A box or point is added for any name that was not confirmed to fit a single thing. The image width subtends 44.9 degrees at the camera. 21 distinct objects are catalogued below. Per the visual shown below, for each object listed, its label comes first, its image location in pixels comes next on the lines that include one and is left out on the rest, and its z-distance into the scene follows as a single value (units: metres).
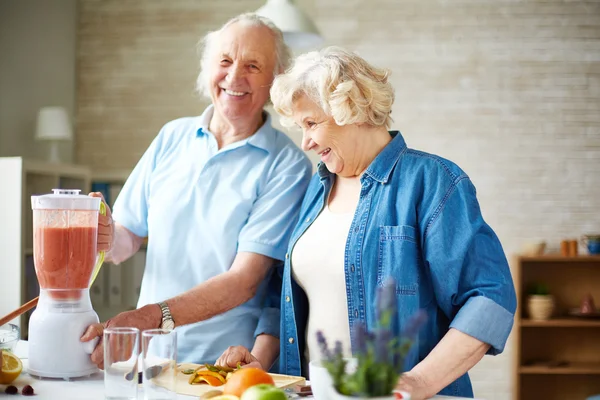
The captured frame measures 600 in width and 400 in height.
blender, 1.59
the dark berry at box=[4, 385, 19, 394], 1.46
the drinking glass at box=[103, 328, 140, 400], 1.33
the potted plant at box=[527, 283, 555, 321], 4.82
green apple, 1.12
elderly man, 2.00
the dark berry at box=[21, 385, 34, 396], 1.45
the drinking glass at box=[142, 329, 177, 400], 1.27
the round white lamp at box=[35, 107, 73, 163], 4.57
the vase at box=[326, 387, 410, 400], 0.96
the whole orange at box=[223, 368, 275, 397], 1.26
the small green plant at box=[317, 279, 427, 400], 0.92
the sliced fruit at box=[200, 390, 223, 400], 1.34
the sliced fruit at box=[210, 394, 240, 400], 1.24
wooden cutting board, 1.45
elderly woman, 1.57
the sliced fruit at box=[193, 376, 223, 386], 1.48
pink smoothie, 1.62
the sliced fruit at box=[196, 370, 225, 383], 1.50
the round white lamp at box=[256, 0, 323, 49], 3.16
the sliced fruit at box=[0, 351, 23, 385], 1.50
